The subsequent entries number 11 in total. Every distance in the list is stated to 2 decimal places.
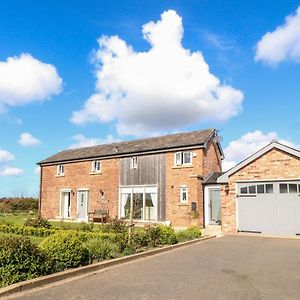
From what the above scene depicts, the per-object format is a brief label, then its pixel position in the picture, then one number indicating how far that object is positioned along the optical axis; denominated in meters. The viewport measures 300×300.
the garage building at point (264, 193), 17.88
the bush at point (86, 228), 17.81
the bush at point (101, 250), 10.52
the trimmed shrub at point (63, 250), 9.01
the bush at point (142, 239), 13.47
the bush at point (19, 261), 7.47
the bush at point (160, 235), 14.08
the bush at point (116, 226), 16.42
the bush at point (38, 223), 19.77
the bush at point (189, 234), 15.88
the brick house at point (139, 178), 24.59
